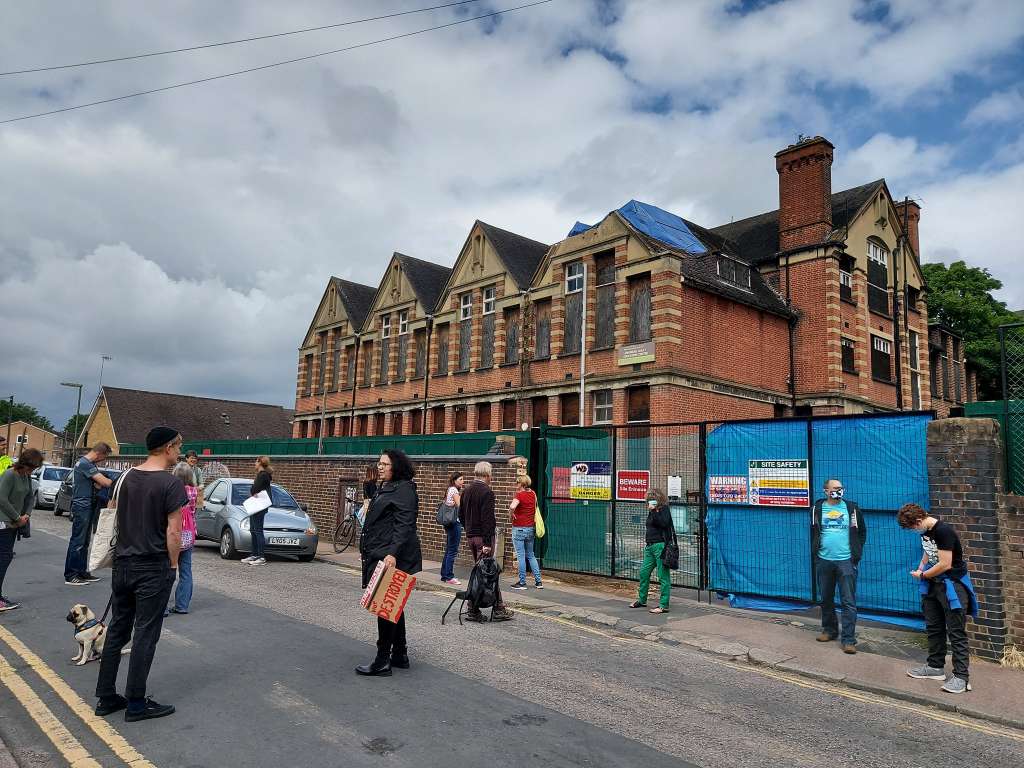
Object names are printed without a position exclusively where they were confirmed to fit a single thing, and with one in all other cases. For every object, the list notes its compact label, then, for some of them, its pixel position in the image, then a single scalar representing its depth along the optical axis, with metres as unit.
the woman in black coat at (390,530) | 5.97
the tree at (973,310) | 41.28
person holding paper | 12.95
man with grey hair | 9.99
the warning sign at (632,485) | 12.12
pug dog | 6.17
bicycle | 16.17
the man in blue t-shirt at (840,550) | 7.94
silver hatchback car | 13.89
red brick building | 25.17
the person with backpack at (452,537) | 12.09
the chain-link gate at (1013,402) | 7.92
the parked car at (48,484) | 28.33
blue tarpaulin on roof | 26.39
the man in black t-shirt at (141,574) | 4.85
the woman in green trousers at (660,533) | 9.64
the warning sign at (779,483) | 9.61
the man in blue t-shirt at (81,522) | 10.03
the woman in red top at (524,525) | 11.36
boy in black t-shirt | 6.48
